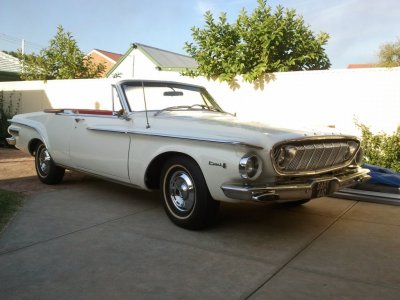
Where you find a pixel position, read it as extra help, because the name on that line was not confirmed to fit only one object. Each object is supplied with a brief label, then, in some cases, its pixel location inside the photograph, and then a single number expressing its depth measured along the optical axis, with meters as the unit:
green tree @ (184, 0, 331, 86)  8.48
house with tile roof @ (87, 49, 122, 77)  40.10
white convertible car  3.78
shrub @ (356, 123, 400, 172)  7.17
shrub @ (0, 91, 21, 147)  12.91
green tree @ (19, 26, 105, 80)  13.34
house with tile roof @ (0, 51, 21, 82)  16.12
